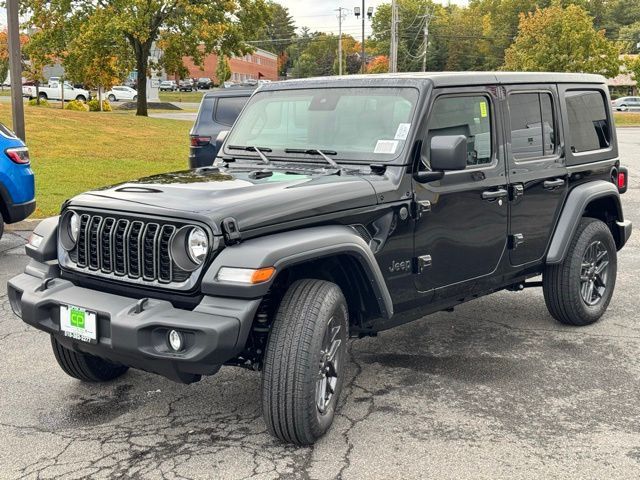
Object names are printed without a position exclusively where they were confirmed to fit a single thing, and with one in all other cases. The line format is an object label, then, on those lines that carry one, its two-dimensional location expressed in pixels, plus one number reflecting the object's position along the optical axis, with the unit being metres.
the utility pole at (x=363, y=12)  57.25
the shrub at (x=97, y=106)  40.50
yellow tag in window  4.95
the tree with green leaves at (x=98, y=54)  35.22
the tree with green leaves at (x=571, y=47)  58.16
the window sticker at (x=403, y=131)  4.43
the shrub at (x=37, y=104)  36.84
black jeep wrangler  3.51
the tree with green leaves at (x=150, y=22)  35.91
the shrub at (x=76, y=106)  36.94
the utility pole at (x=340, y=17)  92.32
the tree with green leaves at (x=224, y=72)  68.61
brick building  98.75
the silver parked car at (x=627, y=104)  62.74
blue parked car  7.78
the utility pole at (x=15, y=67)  10.67
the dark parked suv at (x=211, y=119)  11.86
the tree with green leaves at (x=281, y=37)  139.12
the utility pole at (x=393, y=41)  45.84
